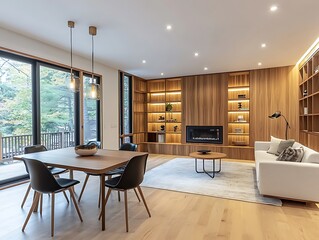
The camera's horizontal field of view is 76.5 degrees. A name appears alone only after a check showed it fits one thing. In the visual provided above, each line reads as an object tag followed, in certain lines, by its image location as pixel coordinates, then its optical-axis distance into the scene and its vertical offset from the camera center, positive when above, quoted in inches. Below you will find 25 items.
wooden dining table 87.7 -18.9
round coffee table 168.8 -29.7
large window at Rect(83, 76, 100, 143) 210.5 +5.4
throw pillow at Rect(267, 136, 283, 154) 180.1 -23.0
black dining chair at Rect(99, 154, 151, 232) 91.9 -25.6
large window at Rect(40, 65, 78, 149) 173.7 +12.4
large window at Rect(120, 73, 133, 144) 262.8 +18.1
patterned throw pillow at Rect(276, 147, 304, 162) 128.3 -22.1
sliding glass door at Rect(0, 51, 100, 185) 150.0 +11.6
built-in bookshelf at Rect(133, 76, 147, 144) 291.4 +17.5
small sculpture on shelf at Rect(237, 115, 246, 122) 263.3 +3.9
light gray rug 133.8 -48.0
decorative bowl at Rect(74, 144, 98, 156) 112.0 -15.5
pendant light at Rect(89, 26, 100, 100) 122.3 +18.5
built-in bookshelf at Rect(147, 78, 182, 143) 301.7 +17.1
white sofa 112.5 -33.4
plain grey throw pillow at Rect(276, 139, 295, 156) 165.2 -19.8
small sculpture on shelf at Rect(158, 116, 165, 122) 308.2 +4.0
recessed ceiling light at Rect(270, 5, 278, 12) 108.9 +61.8
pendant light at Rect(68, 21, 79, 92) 121.7 +24.3
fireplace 268.8 -17.6
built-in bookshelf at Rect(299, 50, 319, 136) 177.8 +23.5
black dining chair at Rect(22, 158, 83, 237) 86.9 -25.8
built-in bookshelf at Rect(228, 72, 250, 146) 261.7 +16.0
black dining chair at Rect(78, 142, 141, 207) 141.3 -17.8
